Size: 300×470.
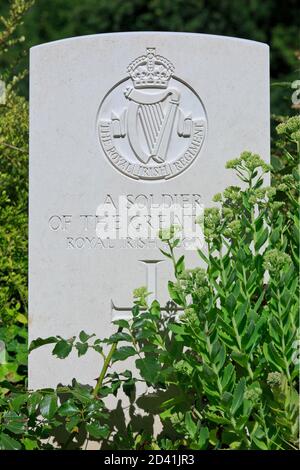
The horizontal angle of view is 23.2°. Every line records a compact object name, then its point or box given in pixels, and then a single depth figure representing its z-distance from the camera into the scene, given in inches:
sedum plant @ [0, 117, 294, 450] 88.9
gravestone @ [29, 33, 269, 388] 116.1
